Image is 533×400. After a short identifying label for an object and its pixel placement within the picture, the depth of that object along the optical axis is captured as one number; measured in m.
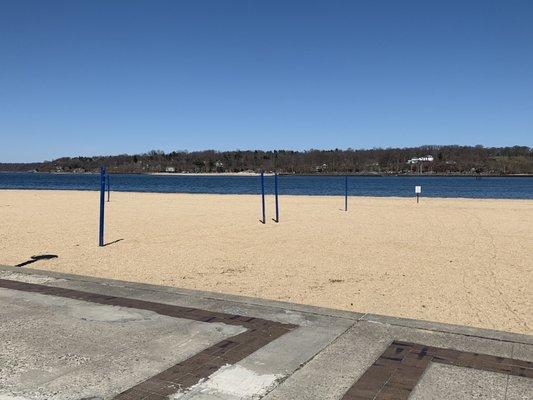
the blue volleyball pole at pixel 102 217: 11.89
